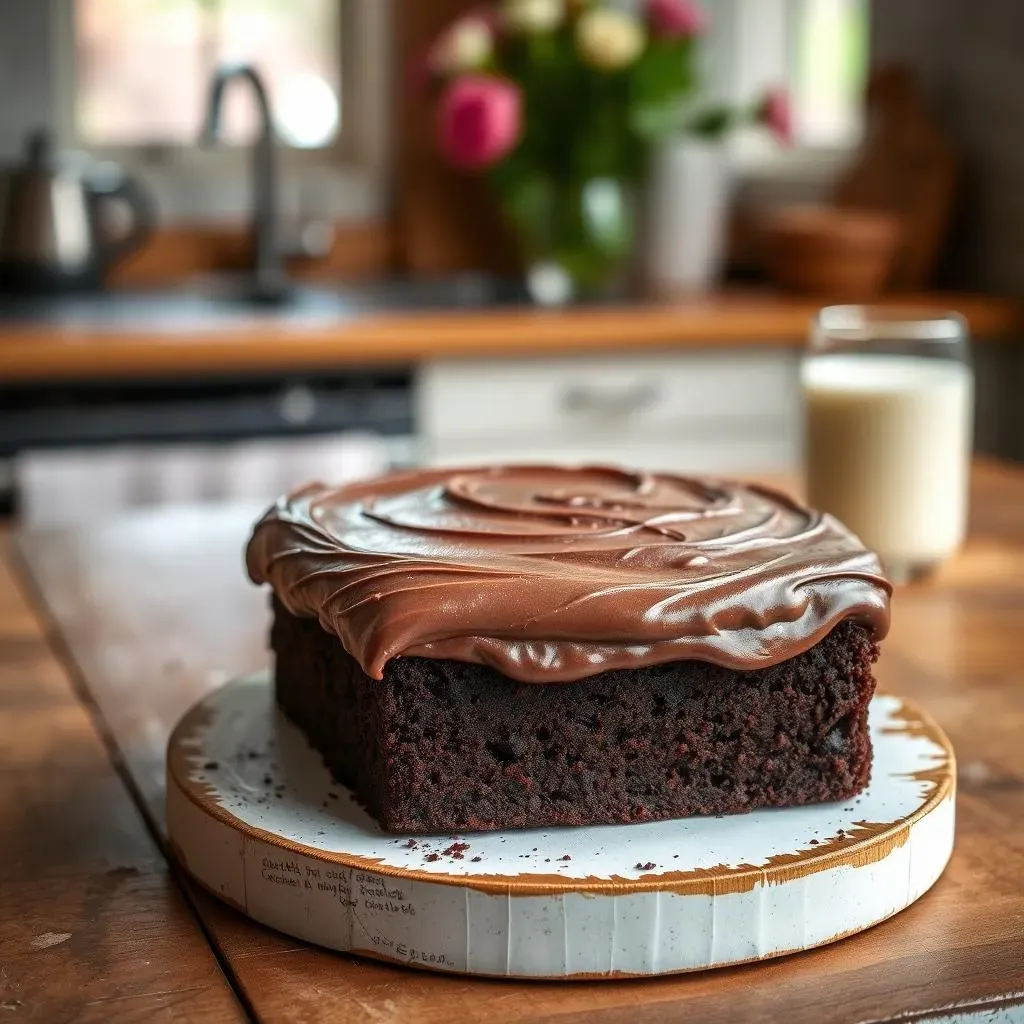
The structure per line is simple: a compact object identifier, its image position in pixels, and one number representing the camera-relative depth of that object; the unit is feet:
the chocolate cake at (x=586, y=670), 2.20
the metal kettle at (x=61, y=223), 9.44
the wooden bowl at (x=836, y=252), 9.71
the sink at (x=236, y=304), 8.93
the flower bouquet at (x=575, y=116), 10.13
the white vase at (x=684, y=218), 10.50
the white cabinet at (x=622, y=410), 8.66
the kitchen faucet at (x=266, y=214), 9.39
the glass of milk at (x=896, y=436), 4.30
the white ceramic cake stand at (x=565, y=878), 2.05
